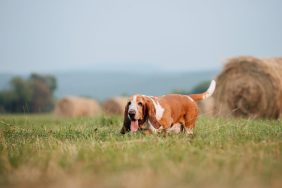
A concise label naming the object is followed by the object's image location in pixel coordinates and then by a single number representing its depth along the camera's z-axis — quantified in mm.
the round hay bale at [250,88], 12570
